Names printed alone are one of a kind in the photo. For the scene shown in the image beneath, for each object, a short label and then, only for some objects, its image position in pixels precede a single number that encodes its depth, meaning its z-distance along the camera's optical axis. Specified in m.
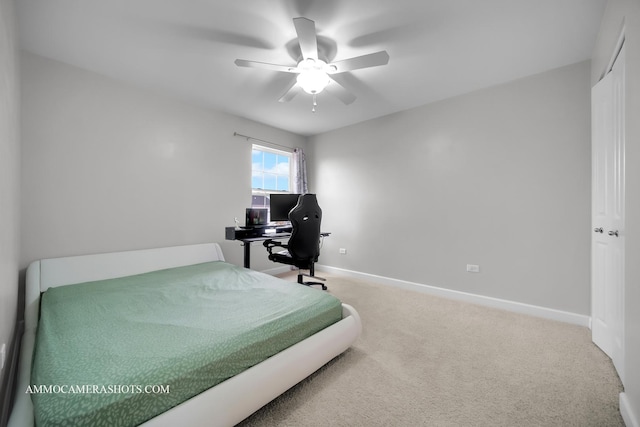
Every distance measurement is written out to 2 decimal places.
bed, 1.06
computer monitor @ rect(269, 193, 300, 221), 3.91
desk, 3.19
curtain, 4.62
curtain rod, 3.82
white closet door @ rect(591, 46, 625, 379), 1.70
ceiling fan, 1.85
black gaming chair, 2.94
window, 4.20
